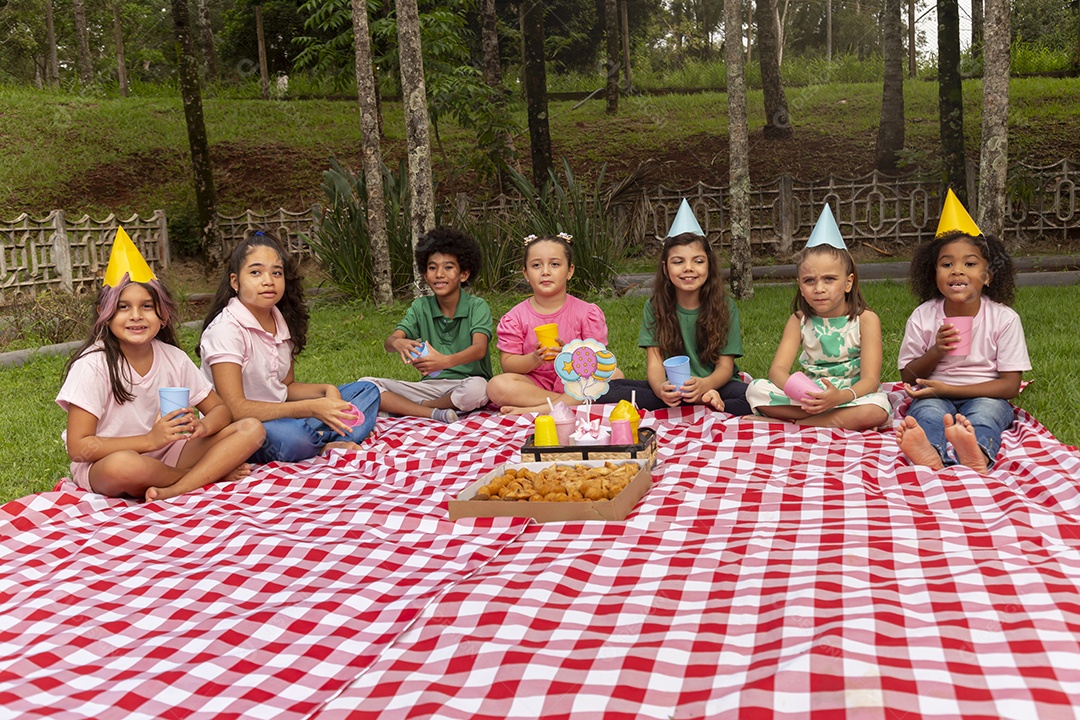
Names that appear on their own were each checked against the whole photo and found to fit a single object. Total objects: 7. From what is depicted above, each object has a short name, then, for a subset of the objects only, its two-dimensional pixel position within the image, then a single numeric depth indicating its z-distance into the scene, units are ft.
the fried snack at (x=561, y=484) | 10.56
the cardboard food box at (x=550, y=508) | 10.28
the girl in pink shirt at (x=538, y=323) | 16.16
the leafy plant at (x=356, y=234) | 33.47
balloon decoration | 13.83
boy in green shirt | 17.04
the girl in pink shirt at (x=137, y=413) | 11.88
